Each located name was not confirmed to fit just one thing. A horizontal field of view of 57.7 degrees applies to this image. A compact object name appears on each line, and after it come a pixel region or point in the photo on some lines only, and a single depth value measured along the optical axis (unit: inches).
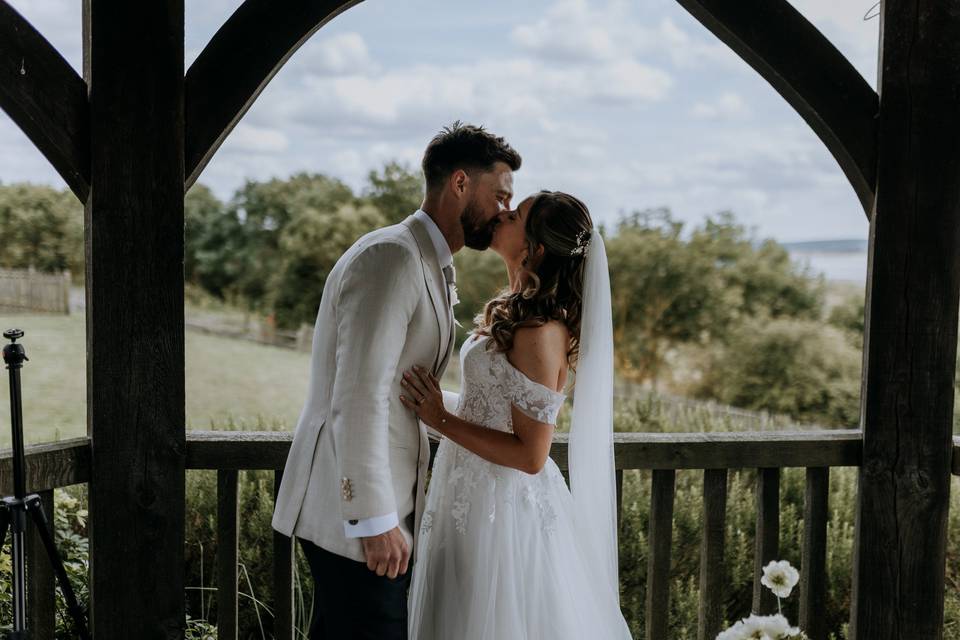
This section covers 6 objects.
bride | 76.3
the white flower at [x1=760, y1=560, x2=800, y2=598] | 65.3
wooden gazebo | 80.7
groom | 67.9
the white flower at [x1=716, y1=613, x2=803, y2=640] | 55.1
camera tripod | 72.8
